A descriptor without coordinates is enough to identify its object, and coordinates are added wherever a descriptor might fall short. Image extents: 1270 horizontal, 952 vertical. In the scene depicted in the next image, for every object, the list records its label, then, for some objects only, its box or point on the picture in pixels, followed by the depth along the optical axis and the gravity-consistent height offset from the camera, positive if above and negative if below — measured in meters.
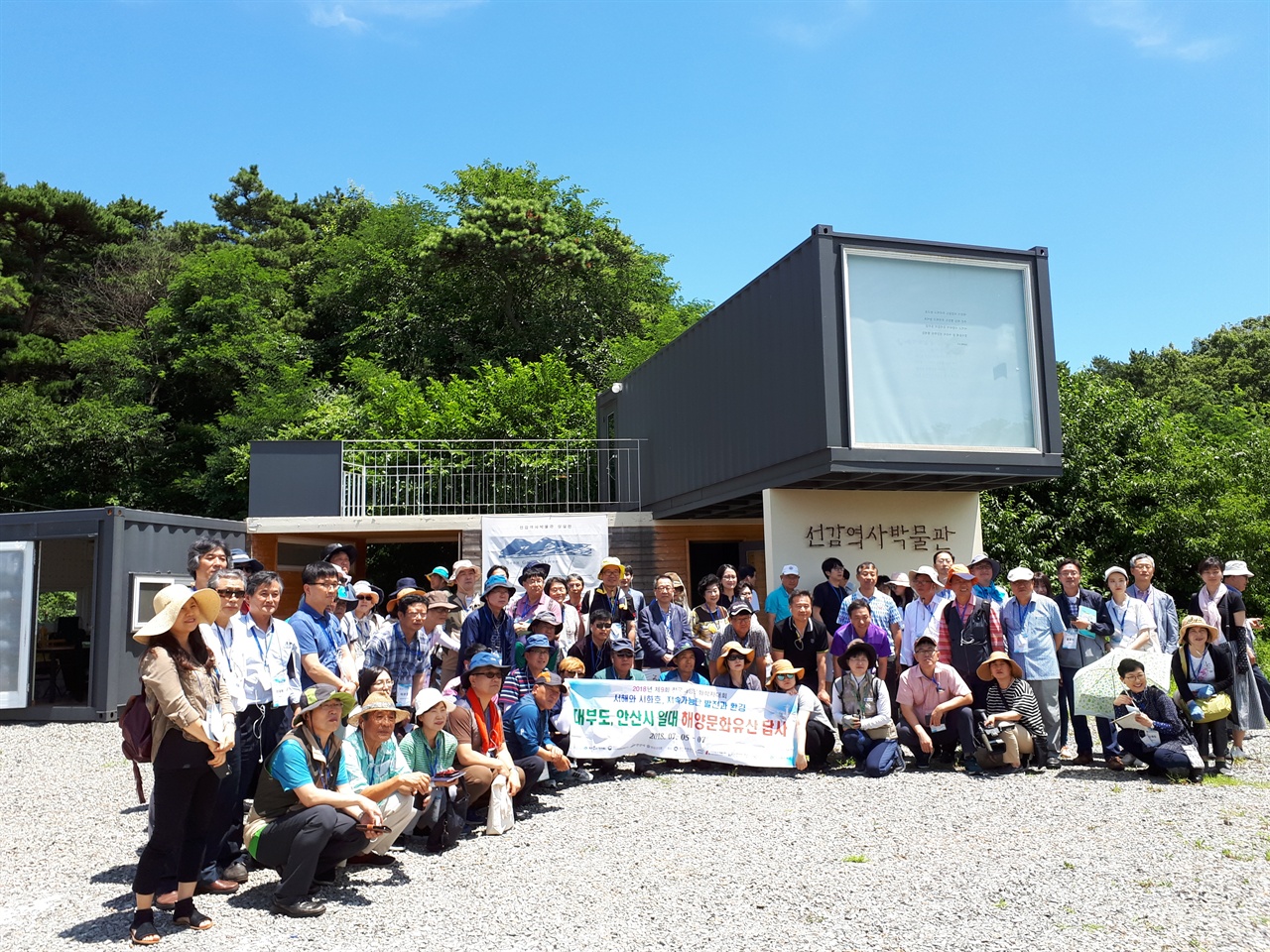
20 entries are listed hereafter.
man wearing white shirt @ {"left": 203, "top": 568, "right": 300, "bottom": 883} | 4.69 -0.49
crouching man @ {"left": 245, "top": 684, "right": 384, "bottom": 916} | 4.55 -1.06
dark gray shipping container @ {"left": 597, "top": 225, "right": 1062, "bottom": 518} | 10.12 +2.08
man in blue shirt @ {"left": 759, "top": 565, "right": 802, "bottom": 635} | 9.35 -0.15
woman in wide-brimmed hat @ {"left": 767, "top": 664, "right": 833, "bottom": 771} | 7.64 -1.11
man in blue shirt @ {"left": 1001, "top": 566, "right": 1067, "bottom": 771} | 7.73 -0.50
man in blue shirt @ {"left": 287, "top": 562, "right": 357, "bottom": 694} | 5.89 -0.26
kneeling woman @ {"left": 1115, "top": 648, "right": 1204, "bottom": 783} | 7.07 -1.12
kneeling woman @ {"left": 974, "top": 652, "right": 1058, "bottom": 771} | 7.39 -1.05
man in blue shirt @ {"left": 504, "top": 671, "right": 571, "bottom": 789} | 6.46 -0.95
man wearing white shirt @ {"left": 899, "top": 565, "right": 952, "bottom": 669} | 8.27 -0.27
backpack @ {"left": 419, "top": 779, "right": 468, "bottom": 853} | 5.52 -1.31
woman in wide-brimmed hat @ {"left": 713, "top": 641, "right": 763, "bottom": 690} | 7.90 -0.68
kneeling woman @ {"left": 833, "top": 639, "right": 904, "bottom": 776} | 7.50 -1.04
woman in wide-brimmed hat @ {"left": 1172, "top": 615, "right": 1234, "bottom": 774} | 7.36 -0.78
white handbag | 5.88 -1.35
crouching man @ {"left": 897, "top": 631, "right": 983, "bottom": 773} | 7.48 -1.01
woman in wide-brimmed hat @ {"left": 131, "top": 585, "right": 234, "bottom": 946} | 4.02 -0.59
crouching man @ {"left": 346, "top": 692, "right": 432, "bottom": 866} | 4.95 -0.92
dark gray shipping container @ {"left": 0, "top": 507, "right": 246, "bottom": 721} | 10.62 +0.16
